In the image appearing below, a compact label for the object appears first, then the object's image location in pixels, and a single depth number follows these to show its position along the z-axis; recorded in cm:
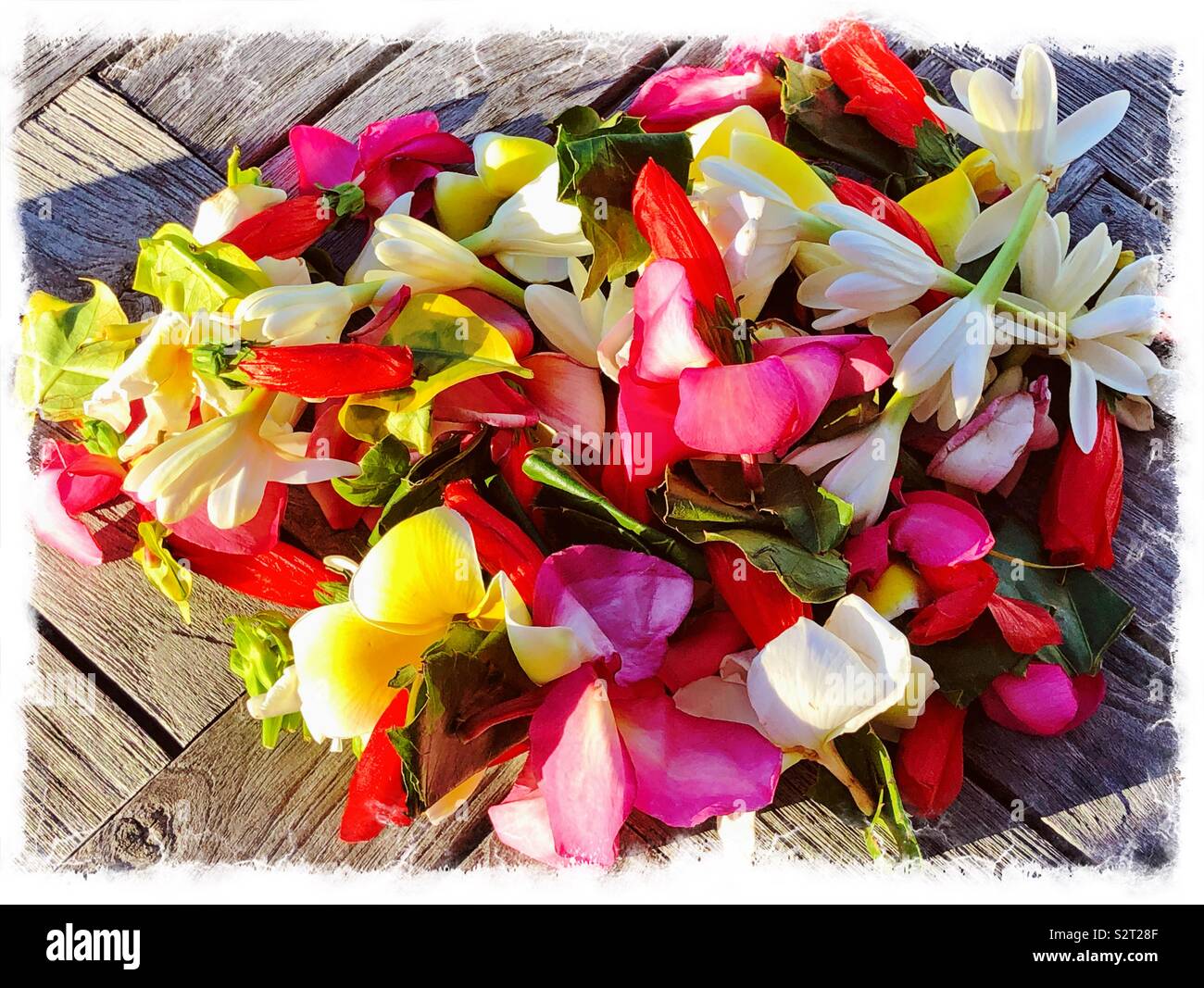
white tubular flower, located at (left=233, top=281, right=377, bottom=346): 43
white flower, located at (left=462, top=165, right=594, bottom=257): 48
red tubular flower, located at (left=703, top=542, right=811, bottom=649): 45
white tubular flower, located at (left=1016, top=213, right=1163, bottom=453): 48
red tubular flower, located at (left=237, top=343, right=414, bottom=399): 41
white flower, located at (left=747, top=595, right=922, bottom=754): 42
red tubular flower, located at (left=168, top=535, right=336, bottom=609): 52
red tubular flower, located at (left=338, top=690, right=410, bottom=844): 45
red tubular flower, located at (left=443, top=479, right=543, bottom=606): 45
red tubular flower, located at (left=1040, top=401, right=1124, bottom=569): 51
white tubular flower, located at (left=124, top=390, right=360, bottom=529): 43
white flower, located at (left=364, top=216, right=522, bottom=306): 46
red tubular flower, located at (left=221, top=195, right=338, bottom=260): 50
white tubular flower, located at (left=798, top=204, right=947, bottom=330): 45
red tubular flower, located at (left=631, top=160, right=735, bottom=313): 43
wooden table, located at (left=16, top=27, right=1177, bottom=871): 52
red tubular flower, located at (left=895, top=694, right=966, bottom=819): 49
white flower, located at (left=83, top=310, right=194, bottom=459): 44
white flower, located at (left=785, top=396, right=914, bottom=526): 46
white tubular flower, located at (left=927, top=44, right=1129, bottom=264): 48
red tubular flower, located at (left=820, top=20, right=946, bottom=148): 54
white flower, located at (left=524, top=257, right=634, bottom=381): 47
